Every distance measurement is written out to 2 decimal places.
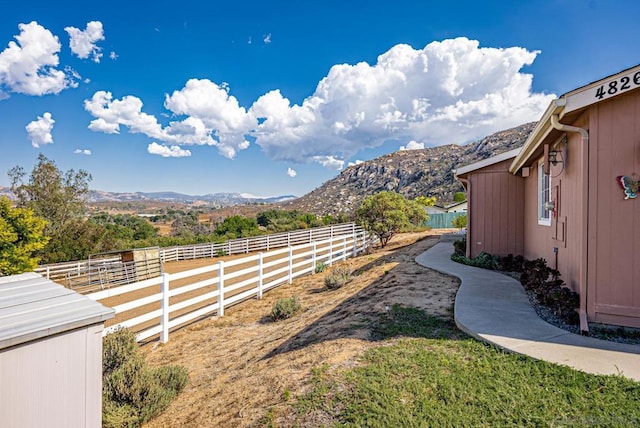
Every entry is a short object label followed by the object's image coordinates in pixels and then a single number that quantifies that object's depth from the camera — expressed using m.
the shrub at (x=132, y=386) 3.11
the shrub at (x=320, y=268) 11.41
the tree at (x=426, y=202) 34.15
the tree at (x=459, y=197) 32.93
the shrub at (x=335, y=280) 8.33
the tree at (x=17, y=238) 11.04
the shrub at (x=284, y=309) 6.56
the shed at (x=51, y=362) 1.73
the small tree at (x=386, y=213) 15.39
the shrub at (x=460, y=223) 22.96
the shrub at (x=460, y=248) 10.05
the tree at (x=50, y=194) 20.58
